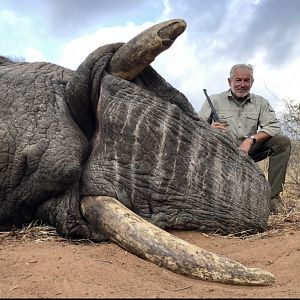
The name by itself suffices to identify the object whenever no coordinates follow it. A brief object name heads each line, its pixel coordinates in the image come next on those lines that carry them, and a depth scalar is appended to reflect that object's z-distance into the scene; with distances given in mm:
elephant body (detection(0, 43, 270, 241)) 2439
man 4033
